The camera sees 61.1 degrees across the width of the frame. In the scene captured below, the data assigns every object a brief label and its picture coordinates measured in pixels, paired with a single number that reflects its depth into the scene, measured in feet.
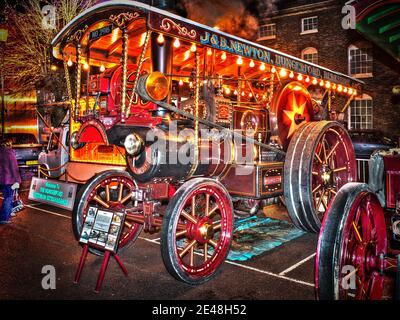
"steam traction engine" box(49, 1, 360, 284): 13.14
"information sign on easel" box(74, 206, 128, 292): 12.04
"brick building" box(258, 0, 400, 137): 57.93
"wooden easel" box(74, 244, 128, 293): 11.97
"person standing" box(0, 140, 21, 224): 23.31
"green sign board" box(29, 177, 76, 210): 21.47
